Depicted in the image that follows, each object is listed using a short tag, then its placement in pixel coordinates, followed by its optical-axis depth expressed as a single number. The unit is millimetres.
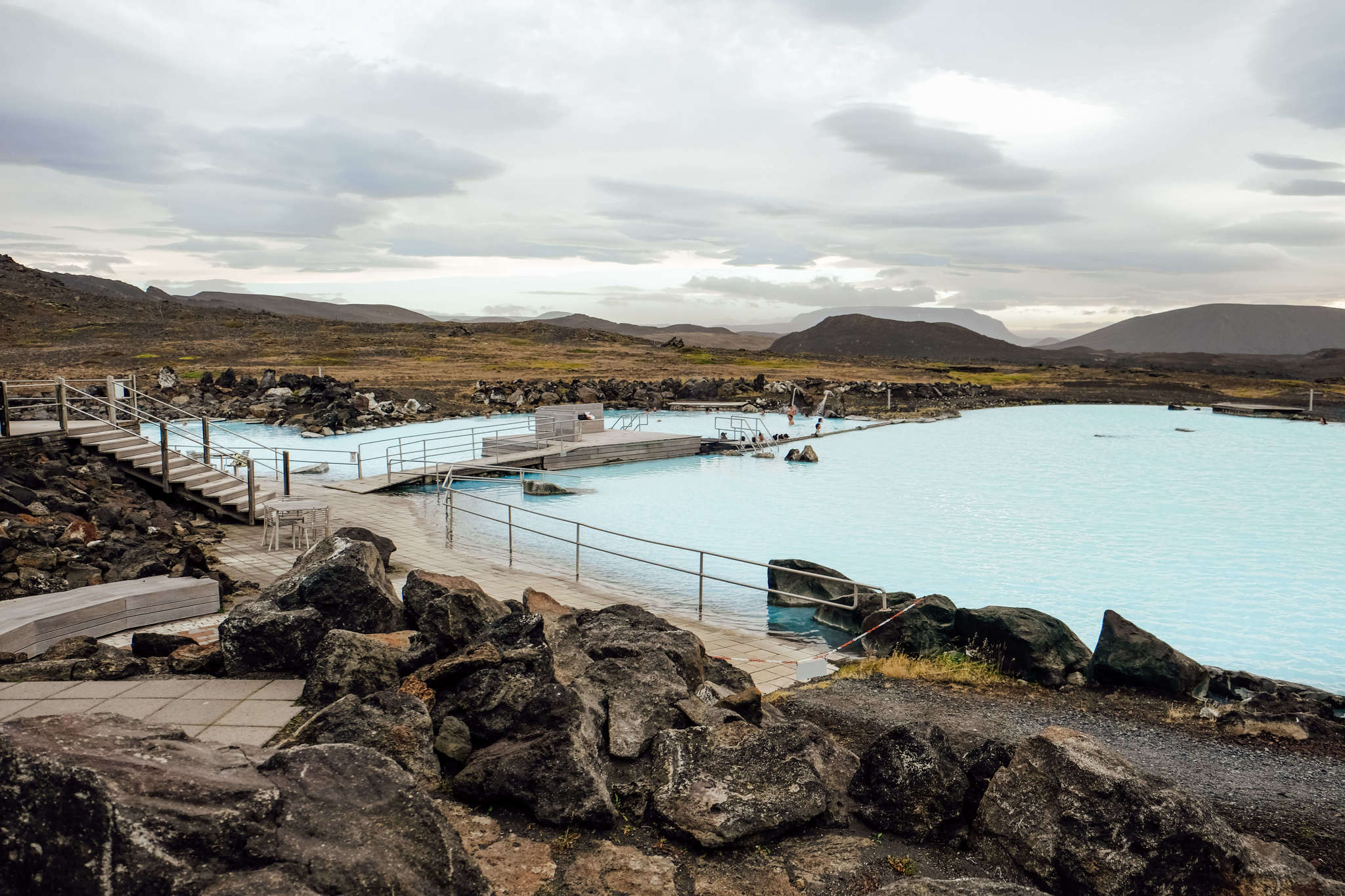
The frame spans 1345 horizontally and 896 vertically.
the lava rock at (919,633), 9336
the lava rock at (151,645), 6809
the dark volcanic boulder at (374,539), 9281
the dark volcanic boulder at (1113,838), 4051
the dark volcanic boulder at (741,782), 4484
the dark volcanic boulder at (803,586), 12759
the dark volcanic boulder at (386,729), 4660
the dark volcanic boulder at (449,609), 6629
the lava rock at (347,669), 5527
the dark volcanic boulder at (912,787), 4711
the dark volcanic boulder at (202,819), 2805
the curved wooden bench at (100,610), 7301
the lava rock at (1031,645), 8453
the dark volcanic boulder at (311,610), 6246
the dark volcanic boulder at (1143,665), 8227
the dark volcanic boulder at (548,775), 4582
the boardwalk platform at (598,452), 25500
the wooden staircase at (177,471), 15156
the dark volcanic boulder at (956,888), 3531
